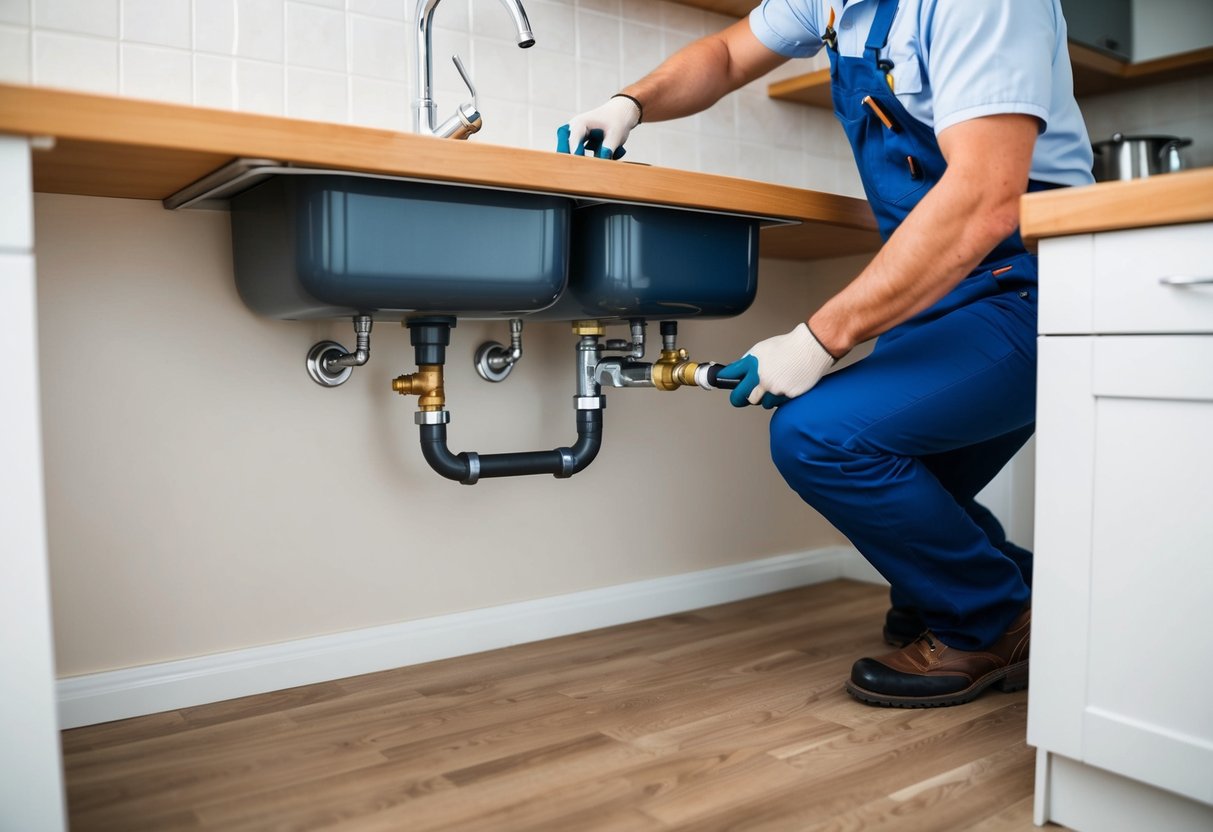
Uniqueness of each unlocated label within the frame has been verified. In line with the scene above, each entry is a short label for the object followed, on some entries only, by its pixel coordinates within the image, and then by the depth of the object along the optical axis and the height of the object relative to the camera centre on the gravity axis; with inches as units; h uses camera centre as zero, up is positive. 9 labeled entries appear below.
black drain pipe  62.4 -6.2
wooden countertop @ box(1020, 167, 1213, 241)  37.6 +5.6
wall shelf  86.7 +24.7
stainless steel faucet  59.4 +16.1
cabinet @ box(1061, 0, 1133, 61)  87.3 +28.5
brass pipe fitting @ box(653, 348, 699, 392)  63.8 -1.3
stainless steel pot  89.4 +17.0
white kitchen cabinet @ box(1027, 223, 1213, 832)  38.4 -7.2
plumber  50.1 +1.4
